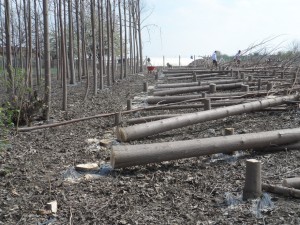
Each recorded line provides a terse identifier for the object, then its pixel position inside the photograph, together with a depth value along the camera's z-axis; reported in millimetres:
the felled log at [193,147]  4148
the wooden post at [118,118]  6755
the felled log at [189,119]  5457
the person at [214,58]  22125
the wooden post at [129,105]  7681
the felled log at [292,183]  3451
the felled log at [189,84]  12906
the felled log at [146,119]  6699
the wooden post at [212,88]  10853
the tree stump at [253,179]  3361
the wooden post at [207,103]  6984
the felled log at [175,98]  9184
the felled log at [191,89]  11016
